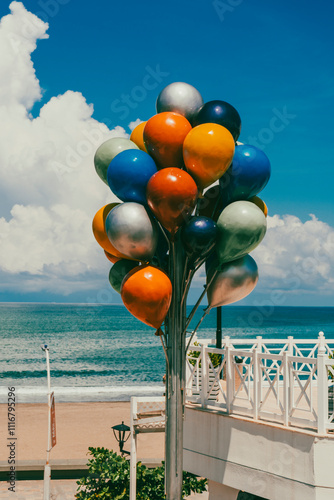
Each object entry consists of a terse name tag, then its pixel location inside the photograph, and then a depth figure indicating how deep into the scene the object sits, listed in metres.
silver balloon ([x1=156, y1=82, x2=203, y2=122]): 7.75
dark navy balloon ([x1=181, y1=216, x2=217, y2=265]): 7.14
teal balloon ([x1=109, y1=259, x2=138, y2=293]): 7.81
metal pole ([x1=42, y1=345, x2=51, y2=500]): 9.74
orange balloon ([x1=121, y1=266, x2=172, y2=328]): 6.93
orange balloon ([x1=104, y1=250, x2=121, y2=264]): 8.19
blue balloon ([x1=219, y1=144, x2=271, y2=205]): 7.42
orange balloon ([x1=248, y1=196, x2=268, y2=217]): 7.91
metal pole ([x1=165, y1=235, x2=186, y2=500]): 7.58
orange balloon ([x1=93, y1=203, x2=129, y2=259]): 7.94
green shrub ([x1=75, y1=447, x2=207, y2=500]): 10.17
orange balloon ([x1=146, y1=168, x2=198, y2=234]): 6.95
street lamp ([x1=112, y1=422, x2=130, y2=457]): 11.92
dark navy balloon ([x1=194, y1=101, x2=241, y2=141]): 7.46
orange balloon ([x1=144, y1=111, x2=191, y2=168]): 7.29
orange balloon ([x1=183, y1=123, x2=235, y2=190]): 7.01
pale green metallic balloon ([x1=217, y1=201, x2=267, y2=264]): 7.19
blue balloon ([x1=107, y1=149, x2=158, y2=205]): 7.25
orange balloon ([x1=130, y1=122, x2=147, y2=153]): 8.20
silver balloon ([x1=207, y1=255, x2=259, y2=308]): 7.50
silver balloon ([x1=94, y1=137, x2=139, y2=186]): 7.94
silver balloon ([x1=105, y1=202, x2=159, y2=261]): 7.05
